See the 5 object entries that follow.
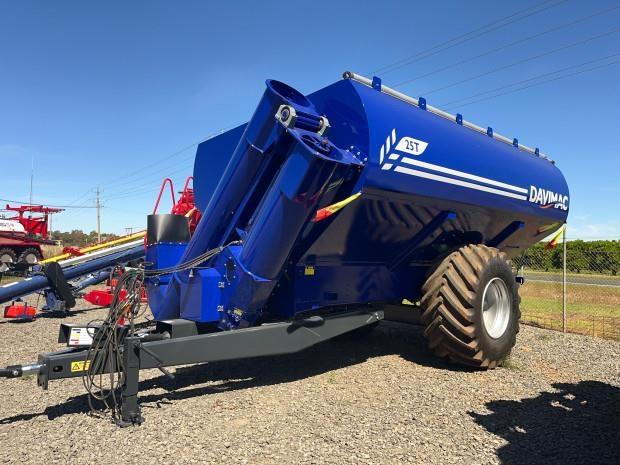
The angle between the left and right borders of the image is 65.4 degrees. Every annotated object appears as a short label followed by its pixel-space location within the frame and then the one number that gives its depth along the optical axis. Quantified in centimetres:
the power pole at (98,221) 4955
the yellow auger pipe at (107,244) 1094
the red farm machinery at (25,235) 2307
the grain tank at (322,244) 414
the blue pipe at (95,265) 862
